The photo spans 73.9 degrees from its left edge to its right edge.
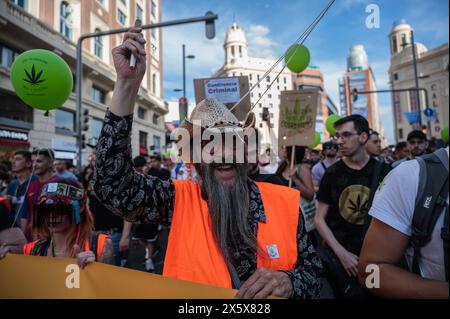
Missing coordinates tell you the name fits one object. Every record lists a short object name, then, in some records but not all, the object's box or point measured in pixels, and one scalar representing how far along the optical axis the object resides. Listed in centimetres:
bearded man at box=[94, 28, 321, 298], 119
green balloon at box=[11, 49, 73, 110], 265
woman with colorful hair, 196
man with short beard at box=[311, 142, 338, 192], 616
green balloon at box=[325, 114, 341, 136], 770
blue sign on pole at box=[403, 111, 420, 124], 679
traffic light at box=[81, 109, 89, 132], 824
